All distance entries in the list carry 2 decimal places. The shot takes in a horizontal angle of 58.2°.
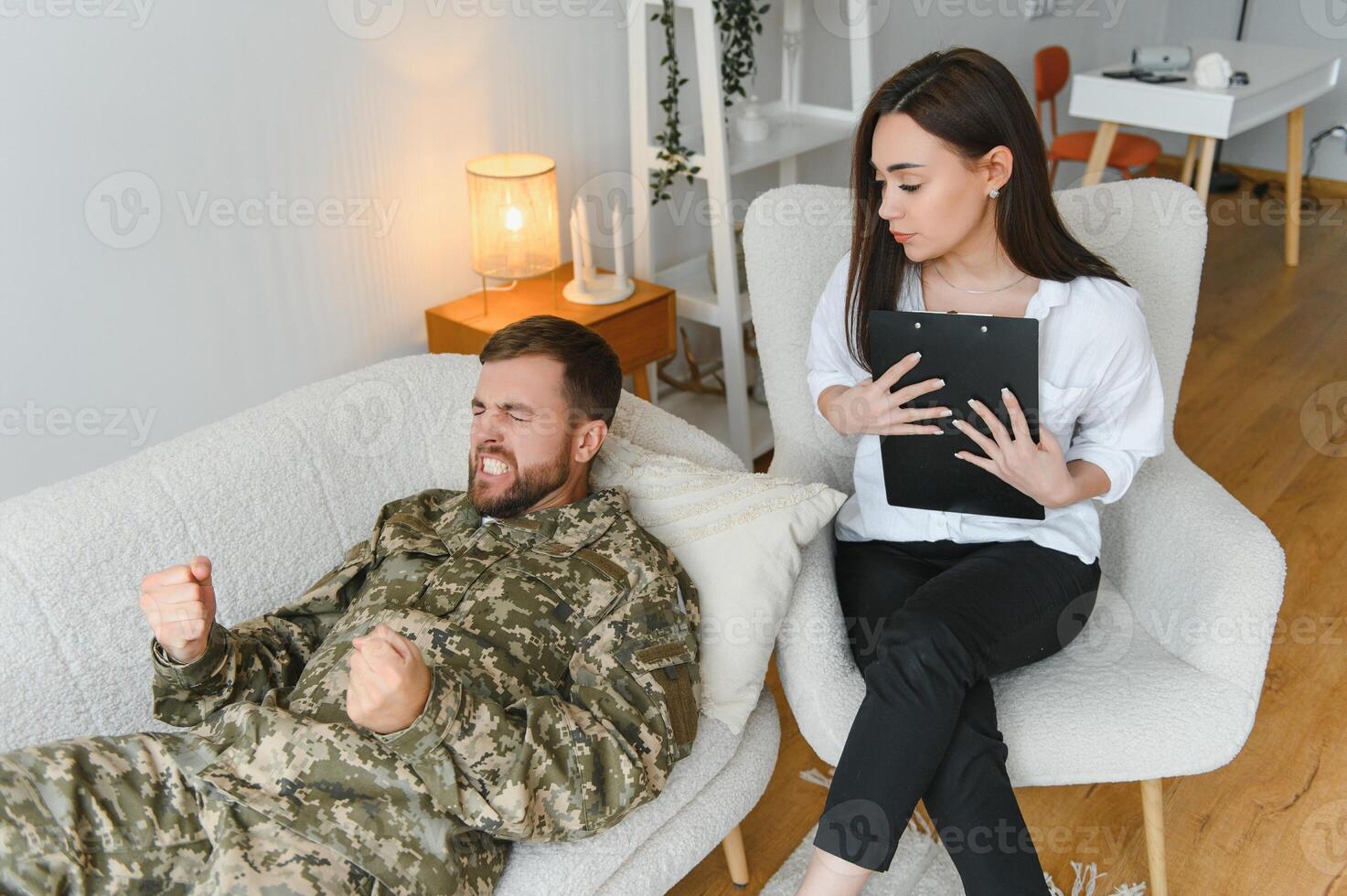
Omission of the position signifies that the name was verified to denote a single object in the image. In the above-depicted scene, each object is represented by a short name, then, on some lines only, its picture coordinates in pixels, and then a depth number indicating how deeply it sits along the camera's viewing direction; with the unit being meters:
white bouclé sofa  1.33
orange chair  3.76
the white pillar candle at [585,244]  2.31
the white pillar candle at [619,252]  2.23
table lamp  2.17
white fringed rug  1.66
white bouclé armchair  1.41
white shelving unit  2.38
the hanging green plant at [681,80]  2.46
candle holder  2.31
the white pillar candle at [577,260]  2.31
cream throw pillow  1.47
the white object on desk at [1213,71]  3.44
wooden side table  2.25
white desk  3.40
